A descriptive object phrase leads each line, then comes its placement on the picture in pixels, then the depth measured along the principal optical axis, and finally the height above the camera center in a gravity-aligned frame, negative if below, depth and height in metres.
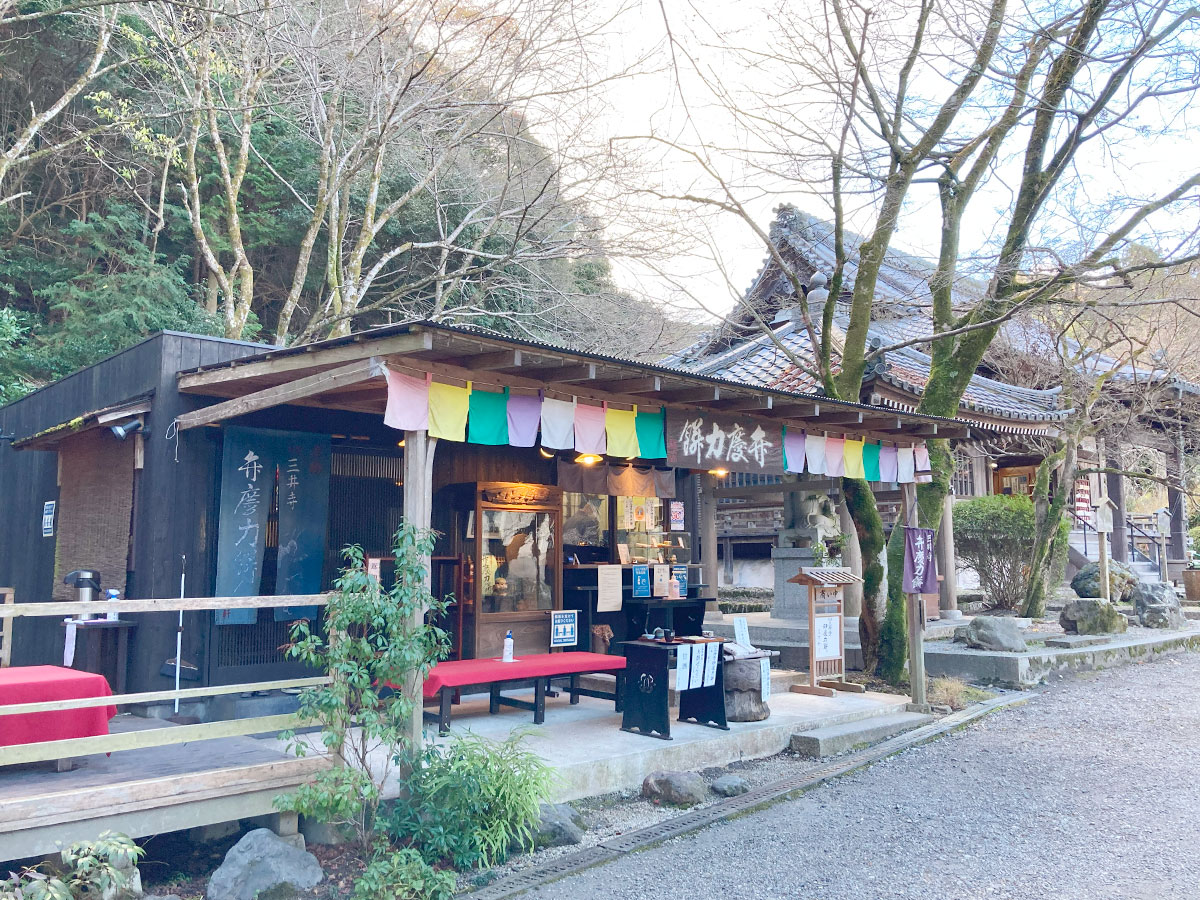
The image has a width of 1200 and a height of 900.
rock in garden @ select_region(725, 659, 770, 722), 8.77 -1.52
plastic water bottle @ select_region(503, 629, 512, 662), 8.21 -1.04
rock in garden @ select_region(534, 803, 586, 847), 5.89 -1.99
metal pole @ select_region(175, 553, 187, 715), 7.79 -0.72
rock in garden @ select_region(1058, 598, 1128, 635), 14.89 -1.29
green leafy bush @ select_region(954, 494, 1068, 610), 16.95 +0.01
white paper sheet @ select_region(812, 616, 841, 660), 10.74 -1.21
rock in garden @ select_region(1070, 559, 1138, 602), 17.81 -0.83
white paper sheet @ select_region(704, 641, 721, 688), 8.32 -1.17
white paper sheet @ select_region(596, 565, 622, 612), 10.82 -0.61
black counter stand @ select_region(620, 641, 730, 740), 7.80 -1.36
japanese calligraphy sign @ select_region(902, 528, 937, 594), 9.90 -0.24
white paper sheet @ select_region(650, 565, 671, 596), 11.69 -0.55
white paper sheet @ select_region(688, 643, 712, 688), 8.16 -1.19
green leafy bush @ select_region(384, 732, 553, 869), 5.47 -1.73
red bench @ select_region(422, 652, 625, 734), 7.37 -1.20
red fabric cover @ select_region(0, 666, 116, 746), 5.11 -1.07
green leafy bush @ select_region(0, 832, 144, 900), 4.39 -1.78
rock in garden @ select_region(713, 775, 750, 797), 7.11 -2.03
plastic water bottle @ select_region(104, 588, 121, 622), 8.07 -0.57
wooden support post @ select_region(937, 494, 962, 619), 16.16 -0.50
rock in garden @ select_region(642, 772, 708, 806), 6.83 -1.98
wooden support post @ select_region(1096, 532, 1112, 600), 16.31 -0.52
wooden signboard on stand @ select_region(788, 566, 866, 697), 10.64 -1.13
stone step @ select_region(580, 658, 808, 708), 9.57 -1.77
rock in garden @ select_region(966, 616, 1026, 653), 12.63 -1.36
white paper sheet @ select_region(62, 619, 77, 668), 7.67 -0.98
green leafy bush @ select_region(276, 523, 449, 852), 5.30 -0.85
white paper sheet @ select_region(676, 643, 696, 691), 8.00 -1.18
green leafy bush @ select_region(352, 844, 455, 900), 4.79 -1.93
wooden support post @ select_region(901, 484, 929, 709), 10.06 -1.29
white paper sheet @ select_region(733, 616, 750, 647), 8.93 -0.95
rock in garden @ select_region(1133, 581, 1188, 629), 16.72 -1.24
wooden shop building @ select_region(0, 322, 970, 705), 6.88 +0.74
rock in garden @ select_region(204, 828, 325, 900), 4.85 -1.91
